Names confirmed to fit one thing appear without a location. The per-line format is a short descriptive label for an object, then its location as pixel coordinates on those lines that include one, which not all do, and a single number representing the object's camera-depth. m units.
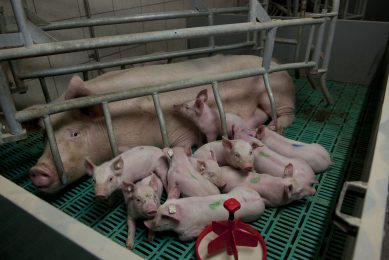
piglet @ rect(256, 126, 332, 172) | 2.04
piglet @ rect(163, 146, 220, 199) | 1.73
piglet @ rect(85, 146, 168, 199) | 1.61
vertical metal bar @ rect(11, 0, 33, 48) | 1.32
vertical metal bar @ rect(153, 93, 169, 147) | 2.00
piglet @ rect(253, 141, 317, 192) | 1.82
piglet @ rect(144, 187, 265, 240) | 1.52
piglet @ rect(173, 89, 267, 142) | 2.27
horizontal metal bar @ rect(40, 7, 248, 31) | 2.40
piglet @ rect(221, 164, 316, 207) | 1.74
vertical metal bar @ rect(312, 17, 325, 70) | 2.50
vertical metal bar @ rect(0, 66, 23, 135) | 1.44
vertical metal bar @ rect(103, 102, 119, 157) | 1.87
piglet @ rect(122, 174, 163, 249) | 1.49
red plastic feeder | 1.39
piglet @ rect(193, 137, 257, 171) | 1.82
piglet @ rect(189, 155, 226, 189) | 1.82
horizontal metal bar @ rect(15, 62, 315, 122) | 1.68
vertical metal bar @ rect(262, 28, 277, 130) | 2.19
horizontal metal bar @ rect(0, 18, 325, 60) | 1.42
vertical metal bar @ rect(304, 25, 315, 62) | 2.55
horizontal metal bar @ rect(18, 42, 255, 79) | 2.34
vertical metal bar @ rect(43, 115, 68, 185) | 1.74
